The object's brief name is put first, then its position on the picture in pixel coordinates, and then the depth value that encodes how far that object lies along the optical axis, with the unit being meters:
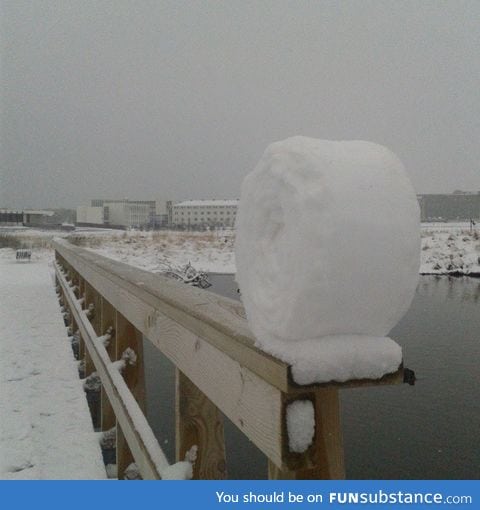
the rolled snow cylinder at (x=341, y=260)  0.80
